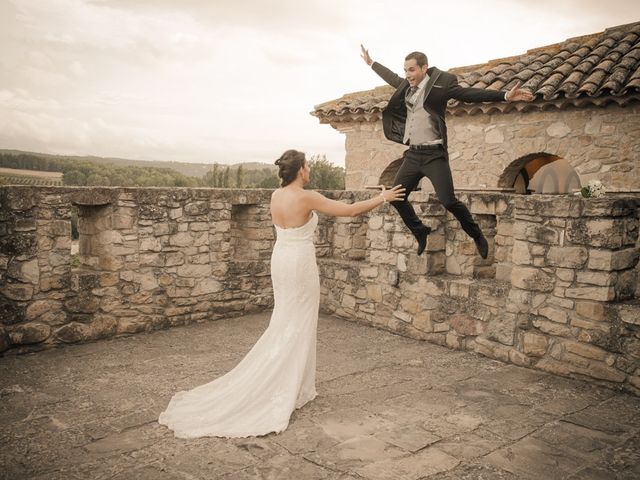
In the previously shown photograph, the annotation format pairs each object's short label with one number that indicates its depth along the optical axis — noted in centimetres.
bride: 407
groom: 524
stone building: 852
